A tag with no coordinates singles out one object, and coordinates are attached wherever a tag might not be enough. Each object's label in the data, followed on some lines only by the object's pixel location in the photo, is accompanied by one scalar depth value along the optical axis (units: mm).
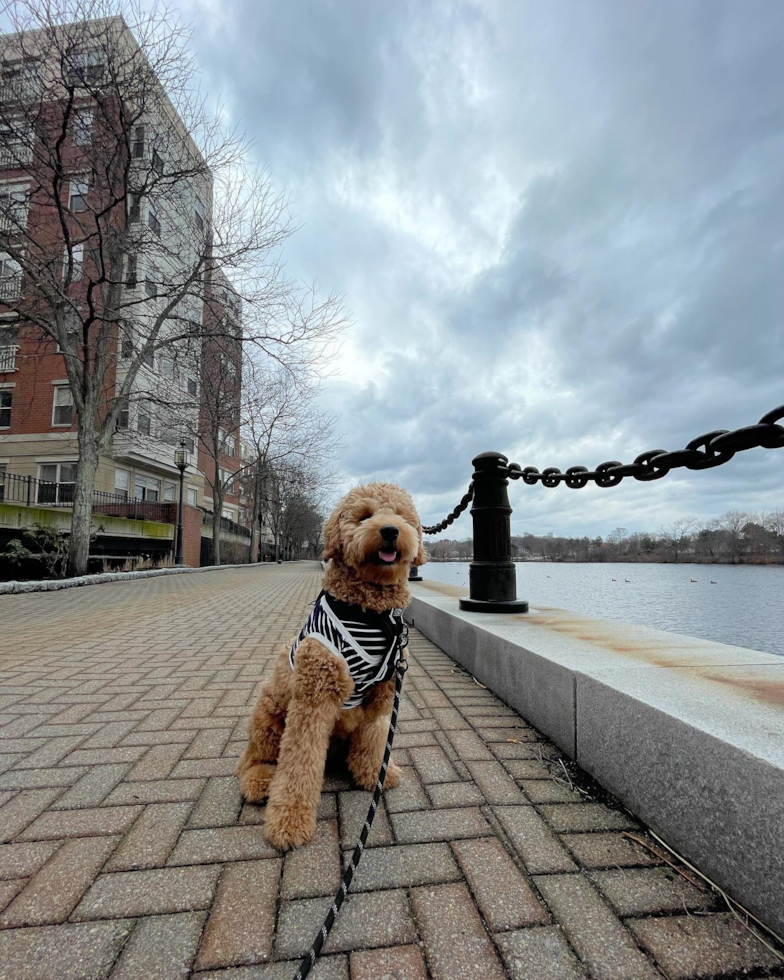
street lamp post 16219
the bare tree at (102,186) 8484
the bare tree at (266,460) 21734
